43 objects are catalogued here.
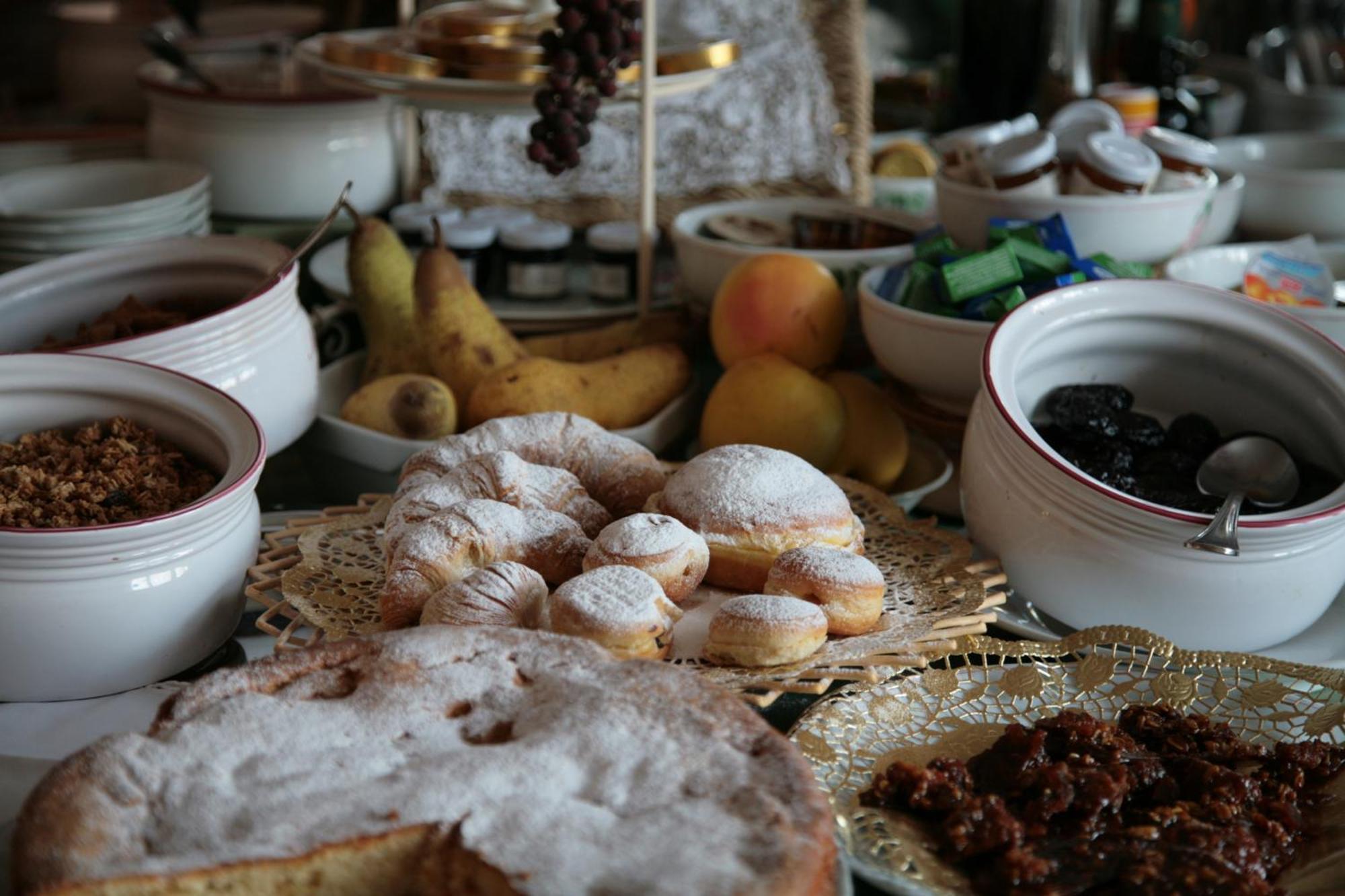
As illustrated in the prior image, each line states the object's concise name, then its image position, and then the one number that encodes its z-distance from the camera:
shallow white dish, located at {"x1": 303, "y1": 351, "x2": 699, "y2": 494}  1.07
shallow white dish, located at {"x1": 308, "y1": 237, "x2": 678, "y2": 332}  1.32
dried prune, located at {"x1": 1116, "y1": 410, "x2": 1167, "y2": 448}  0.94
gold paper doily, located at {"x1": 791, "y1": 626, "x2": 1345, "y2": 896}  0.70
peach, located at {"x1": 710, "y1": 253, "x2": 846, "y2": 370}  1.13
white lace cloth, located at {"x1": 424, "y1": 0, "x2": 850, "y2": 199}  1.63
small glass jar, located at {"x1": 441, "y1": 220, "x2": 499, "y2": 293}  1.35
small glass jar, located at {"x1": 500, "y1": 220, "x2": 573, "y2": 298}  1.35
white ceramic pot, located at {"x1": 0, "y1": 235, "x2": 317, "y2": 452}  0.96
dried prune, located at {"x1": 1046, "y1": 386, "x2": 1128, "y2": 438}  0.94
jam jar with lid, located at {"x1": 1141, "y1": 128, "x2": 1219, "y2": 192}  1.14
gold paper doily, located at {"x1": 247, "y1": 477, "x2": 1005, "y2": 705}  0.72
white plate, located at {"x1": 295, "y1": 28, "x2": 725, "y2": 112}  1.14
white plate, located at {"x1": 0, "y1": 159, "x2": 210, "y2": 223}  1.30
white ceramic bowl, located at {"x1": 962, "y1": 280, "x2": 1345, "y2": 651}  0.81
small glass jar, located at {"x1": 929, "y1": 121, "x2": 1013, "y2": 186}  1.16
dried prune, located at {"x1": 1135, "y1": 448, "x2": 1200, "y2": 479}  0.93
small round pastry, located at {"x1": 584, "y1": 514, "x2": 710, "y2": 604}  0.77
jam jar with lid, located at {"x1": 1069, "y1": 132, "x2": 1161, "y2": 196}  1.10
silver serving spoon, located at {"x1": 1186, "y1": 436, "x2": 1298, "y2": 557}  0.90
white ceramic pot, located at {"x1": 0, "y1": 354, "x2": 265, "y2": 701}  0.73
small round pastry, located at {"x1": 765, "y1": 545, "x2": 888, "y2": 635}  0.76
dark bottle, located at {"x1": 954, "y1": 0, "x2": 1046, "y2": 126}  2.03
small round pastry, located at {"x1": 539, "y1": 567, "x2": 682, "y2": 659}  0.71
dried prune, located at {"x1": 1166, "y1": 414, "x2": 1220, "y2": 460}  0.95
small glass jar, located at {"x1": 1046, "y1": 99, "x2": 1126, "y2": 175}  1.21
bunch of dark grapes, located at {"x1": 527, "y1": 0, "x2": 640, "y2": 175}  1.11
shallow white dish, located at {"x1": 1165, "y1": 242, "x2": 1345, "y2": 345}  1.11
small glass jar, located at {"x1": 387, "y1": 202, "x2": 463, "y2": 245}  1.42
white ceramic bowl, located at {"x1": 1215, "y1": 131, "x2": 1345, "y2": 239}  1.35
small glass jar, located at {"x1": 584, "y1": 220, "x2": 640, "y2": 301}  1.35
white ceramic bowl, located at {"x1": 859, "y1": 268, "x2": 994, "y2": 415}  1.03
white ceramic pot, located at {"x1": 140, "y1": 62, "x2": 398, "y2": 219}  1.46
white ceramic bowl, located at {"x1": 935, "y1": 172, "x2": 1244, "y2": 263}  1.09
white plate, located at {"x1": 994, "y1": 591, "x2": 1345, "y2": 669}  0.85
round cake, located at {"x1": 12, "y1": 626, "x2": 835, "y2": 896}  0.54
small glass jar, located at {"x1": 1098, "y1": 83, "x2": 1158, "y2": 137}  1.56
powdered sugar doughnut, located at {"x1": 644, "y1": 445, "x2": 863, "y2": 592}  0.82
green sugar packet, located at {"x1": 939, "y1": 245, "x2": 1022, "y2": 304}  1.03
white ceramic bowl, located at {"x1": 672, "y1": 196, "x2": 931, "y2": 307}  1.20
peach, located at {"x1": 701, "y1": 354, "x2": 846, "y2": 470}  1.05
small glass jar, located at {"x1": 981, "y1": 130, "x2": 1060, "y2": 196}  1.10
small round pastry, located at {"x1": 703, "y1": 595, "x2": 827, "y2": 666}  0.72
